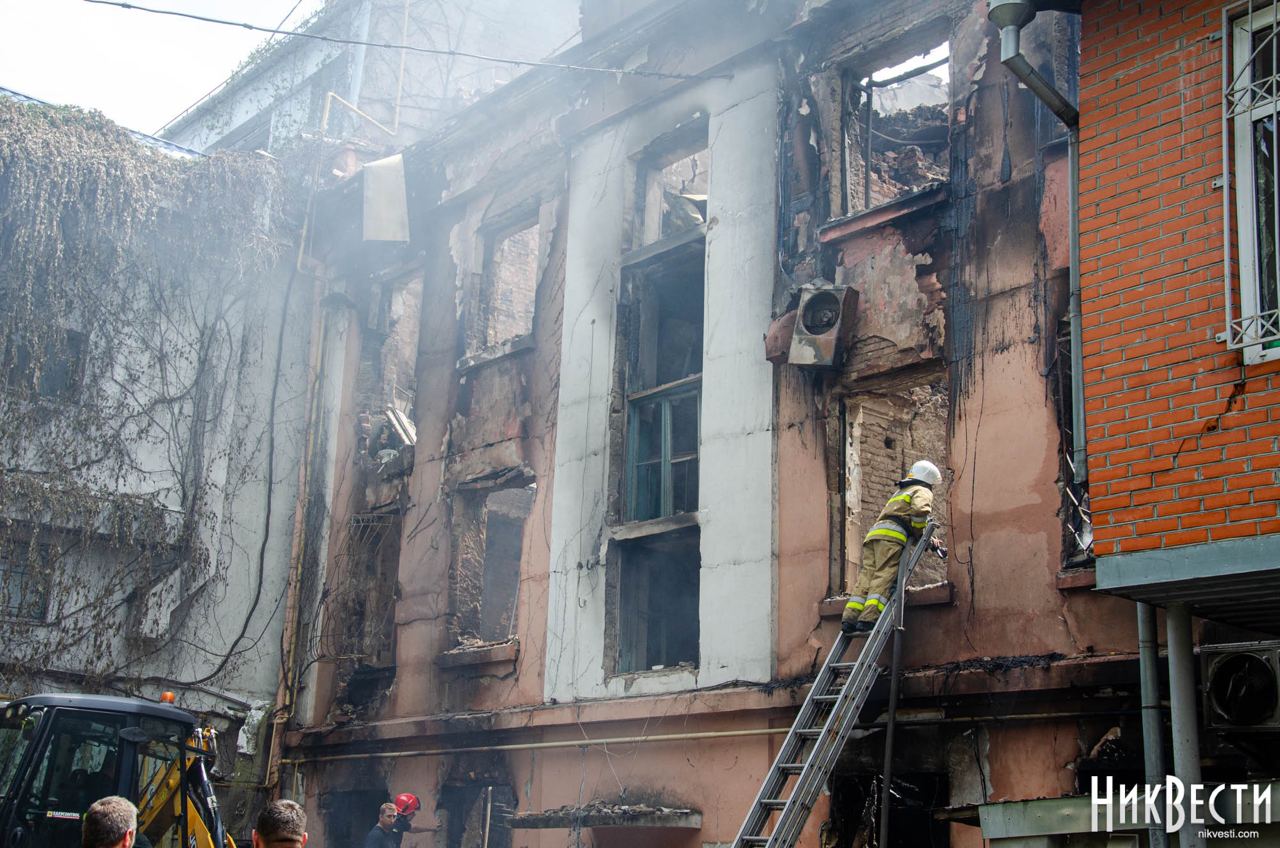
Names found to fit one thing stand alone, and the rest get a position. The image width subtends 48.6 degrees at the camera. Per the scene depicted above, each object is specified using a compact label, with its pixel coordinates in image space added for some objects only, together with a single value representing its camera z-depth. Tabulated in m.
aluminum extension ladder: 9.93
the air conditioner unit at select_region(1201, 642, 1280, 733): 7.41
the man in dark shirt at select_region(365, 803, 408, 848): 13.67
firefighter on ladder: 10.77
